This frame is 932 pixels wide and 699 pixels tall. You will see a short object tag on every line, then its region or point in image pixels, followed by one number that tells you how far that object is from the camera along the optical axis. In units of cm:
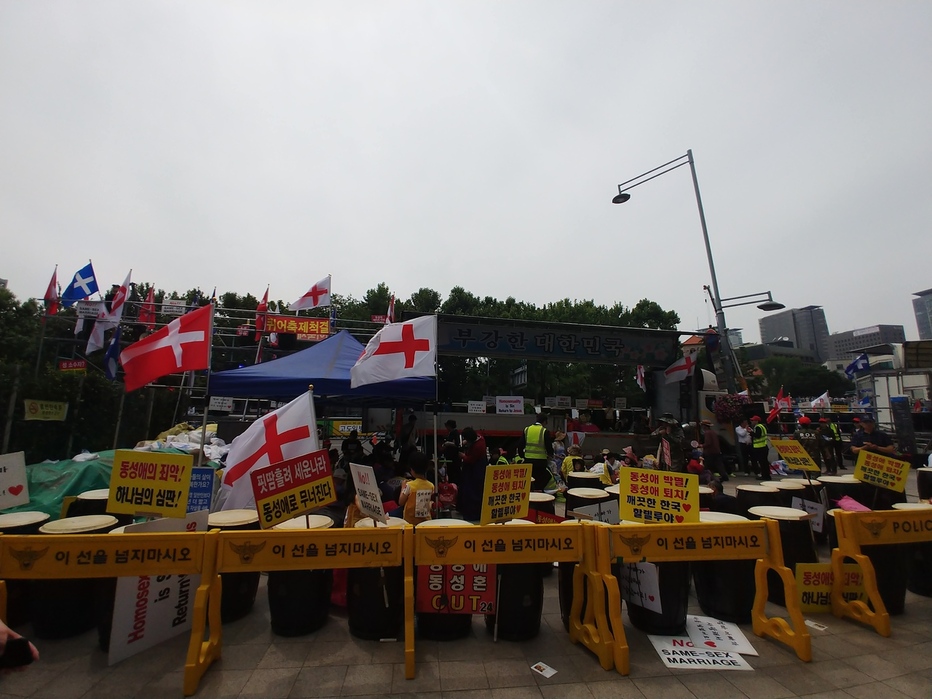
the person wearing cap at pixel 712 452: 1115
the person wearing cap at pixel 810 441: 1366
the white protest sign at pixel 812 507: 554
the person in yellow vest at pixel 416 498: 504
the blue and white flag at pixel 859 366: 2070
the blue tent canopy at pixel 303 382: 755
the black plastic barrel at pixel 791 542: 454
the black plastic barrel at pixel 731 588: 432
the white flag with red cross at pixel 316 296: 1789
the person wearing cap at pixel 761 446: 1193
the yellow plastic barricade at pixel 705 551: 369
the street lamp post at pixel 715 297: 1422
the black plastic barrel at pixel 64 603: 385
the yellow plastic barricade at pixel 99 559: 347
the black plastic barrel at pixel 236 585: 429
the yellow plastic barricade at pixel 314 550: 364
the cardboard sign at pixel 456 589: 389
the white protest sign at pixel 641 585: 398
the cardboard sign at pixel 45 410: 1278
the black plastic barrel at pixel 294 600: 398
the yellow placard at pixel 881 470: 536
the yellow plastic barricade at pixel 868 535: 417
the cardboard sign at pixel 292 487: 396
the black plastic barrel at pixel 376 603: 393
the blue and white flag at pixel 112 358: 1530
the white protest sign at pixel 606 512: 520
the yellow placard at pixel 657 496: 409
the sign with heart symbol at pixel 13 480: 461
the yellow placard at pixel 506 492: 397
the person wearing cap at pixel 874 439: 684
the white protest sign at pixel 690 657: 356
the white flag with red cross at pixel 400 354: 688
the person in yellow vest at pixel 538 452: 907
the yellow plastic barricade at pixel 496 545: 375
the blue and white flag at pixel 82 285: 1600
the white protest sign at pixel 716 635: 383
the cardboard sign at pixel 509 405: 1606
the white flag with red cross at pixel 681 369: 1503
